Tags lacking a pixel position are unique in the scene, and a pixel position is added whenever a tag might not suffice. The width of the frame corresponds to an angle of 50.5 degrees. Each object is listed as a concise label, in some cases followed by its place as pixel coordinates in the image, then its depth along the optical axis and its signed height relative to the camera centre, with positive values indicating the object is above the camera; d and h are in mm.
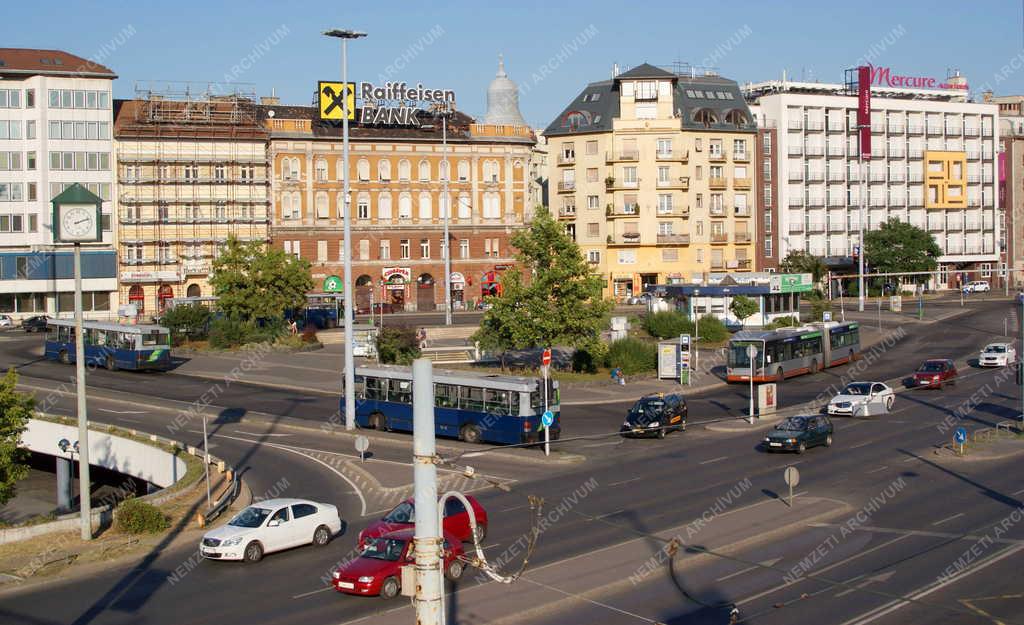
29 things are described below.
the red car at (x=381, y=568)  22469 -5555
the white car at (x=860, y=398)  48625 -4628
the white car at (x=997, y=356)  63656 -3630
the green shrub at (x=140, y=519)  28719 -5642
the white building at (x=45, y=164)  94938 +12663
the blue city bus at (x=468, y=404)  41031 -4046
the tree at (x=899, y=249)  120938 +5243
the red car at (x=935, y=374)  56469 -4118
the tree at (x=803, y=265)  115312 +3412
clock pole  27781 -3505
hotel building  124188 +15260
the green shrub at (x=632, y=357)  62688 -3329
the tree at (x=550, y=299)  58625 +98
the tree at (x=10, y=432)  30156 -3513
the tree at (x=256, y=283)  73125 +1462
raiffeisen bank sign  102069 +19260
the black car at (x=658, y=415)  43531 -4705
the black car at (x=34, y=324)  87625 -1307
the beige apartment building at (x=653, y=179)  109688 +12314
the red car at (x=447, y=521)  25359 -5215
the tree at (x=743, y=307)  78625 -665
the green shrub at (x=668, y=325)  75562 -1829
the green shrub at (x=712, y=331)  75375 -2266
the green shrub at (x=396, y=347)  63375 -2597
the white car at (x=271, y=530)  25672 -5502
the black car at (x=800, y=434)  38844 -4985
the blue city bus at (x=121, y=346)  63531 -2310
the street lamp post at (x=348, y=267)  43375 +1512
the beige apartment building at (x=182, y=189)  97500 +10634
